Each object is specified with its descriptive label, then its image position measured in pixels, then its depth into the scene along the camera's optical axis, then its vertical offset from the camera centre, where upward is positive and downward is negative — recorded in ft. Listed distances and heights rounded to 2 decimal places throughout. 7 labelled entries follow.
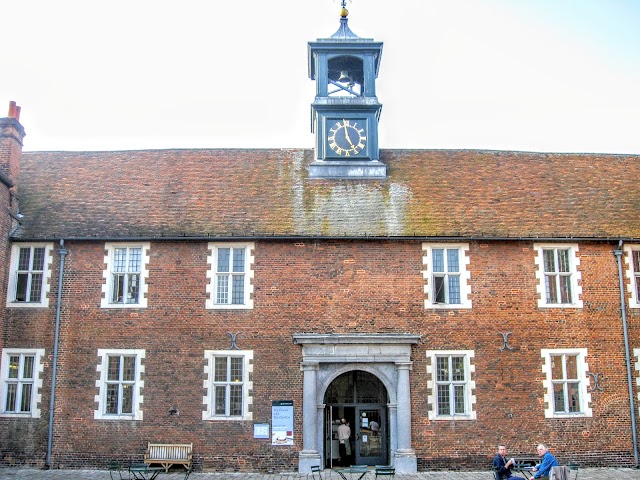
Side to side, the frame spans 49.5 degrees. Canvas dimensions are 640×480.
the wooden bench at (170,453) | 64.59 -5.73
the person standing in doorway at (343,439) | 68.03 -4.64
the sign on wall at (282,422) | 65.82 -2.92
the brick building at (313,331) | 66.18 +5.79
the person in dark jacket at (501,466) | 50.08 -5.30
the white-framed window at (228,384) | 66.74 +0.61
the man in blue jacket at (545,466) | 47.52 -5.04
